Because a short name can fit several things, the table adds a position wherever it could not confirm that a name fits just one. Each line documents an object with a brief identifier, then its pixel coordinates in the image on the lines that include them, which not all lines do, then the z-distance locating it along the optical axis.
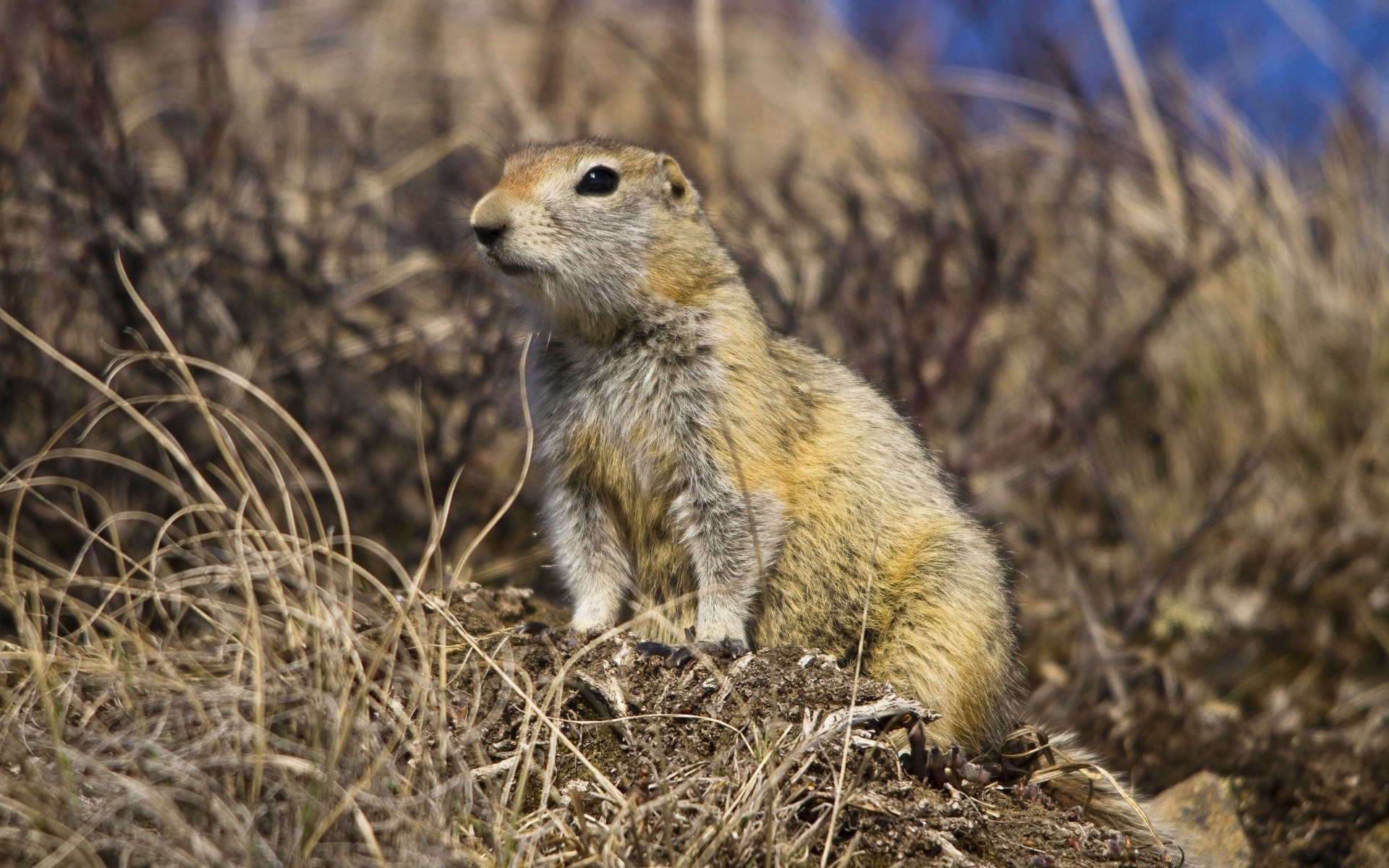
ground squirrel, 7.83
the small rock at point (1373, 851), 8.87
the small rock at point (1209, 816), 8.42
